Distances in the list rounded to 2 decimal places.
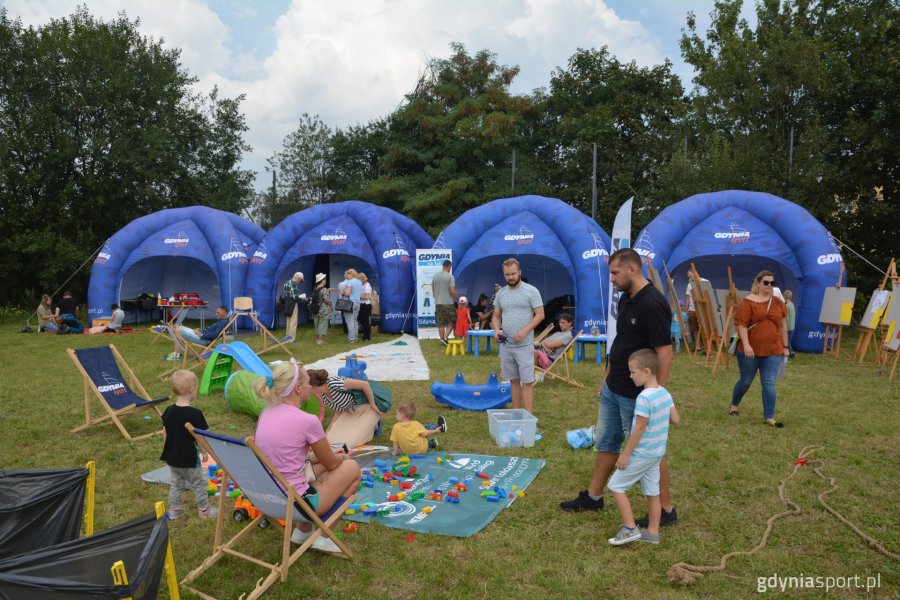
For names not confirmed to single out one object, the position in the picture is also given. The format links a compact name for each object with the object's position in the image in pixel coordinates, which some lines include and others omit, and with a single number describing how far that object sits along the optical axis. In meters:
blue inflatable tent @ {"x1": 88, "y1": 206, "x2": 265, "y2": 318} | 15.98
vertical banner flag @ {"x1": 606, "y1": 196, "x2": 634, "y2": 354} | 7.00
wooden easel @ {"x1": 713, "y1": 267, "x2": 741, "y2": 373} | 9.30
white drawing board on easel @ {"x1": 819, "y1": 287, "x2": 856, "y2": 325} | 11.27
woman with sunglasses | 6.19
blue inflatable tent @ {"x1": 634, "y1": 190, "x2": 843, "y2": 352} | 12.02
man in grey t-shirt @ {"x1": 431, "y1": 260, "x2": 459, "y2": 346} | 12.84
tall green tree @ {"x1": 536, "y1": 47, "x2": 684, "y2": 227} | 25.38
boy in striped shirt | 3.56
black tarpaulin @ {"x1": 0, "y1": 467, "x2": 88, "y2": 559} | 2.64
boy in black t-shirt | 4.12
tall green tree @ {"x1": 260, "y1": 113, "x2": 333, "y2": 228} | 31.11
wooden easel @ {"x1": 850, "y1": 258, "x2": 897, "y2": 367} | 10.73
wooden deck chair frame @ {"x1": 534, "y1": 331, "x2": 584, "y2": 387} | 8.50
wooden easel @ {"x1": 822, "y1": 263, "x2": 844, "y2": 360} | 11.75
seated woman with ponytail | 3.40
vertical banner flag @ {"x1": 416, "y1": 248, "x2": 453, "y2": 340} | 14.25
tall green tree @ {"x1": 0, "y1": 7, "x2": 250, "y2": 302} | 20.39
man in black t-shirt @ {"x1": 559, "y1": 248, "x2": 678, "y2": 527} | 3.72
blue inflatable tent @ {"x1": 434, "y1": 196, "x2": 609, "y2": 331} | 13.27
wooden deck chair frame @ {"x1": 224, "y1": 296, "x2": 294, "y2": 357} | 12.98
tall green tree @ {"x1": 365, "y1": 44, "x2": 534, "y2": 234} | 24.61
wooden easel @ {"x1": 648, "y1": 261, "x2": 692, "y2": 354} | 10.78
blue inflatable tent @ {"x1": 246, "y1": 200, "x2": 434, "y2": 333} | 14.89
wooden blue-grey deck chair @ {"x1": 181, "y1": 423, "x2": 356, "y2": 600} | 3.17
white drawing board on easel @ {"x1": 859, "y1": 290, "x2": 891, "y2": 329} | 10.75
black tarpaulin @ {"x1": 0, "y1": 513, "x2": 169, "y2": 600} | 1.96
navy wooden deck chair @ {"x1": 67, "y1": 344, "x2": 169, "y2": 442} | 6.23
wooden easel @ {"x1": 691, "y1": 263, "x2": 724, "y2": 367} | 10.33
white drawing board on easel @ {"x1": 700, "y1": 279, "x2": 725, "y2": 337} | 10.33
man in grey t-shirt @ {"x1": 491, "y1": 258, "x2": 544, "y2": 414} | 5.96
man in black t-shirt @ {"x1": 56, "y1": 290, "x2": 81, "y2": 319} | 16.31
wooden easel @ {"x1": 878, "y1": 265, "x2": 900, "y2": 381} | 9.49
